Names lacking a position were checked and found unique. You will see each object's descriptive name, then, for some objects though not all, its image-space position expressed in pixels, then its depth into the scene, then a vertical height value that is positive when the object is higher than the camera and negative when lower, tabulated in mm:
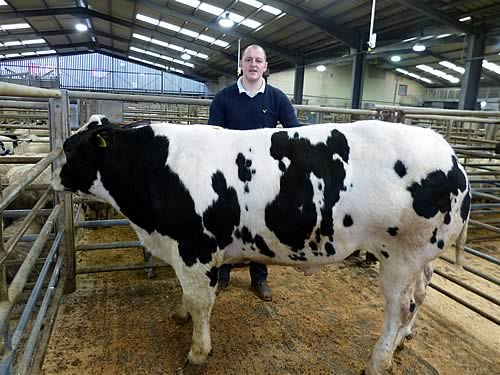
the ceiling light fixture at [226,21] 15422 +4096
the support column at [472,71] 12305 +2149
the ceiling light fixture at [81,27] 23128 +5467
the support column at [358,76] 15688 +2293
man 3141 +163
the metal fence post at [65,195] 2969 -617
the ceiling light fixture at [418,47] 13531 +3068
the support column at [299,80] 20391 +2583
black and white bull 2137 -378
